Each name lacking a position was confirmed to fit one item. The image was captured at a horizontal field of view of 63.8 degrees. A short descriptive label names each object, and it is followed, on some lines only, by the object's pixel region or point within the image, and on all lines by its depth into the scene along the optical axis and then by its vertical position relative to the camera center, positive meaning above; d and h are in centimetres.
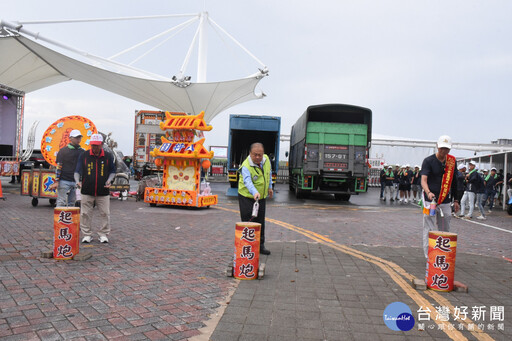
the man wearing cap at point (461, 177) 1367 -3
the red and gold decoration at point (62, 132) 1207 +85
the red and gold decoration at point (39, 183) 1166 -67
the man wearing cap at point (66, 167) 910 -14
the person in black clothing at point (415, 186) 1941 -56
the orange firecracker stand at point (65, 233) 561 -99
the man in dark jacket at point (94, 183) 692 -36
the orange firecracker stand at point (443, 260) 482 -99
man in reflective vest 616 -21
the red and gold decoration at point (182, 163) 1252 +8
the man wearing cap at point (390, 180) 2041 -31
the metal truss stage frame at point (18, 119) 1954 +191
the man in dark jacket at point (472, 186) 1387 -30
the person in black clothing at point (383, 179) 2112 -29
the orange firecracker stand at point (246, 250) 502 -100
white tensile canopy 2456 +599
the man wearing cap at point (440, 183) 605 -11
